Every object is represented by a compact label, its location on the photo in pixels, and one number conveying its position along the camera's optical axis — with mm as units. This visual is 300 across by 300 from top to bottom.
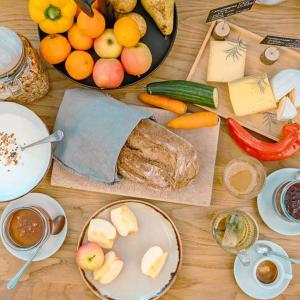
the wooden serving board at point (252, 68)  1151
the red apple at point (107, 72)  1057
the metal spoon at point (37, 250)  1070
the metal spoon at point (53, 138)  995
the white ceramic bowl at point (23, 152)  1031
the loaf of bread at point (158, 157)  1038
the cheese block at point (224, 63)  1142
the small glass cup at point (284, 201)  1083
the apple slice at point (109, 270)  1092
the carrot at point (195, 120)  1105
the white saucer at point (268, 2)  1152
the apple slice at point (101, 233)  1097
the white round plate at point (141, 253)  1105
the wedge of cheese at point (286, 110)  1129
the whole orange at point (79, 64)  1053
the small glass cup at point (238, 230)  1081
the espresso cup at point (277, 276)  1101
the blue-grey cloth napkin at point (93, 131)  1024
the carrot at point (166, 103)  1132
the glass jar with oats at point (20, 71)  933
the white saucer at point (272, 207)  1132
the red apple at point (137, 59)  1051
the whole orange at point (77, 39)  1058
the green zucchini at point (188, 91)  1104
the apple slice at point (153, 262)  1096
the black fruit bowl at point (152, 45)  1097
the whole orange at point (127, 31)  1022
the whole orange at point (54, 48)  1049
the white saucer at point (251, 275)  1118
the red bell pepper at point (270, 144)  1111
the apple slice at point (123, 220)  1099
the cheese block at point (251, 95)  1122
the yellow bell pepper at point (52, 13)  987
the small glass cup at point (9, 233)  1081
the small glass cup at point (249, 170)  1108
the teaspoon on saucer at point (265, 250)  1113
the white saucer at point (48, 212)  1098
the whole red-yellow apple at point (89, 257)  1062
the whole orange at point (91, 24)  1012
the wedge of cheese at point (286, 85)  1129
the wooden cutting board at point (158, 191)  1115
